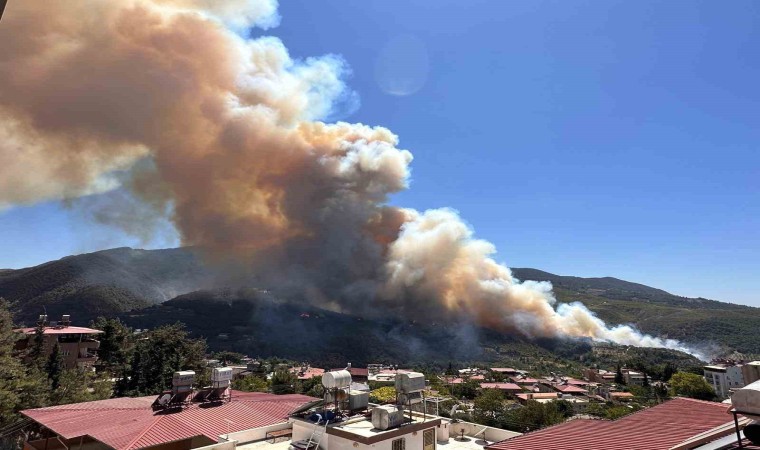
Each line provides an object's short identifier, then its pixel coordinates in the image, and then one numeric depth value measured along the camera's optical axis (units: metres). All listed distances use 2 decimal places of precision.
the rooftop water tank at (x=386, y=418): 11.99
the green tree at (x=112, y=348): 48.44
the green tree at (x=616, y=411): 42.47
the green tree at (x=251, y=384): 43.10
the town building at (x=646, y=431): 8.80
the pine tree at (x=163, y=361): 38.44
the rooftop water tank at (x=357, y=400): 14.19
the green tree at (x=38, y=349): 34.28
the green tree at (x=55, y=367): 32.69
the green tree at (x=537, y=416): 32.59
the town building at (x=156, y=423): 14.02
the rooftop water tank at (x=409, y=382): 13.20
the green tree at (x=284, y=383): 45.22
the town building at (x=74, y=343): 44.33
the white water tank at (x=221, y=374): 18.59
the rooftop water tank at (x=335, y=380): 13.85
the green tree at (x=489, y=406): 41.44
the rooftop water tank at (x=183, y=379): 17.83
